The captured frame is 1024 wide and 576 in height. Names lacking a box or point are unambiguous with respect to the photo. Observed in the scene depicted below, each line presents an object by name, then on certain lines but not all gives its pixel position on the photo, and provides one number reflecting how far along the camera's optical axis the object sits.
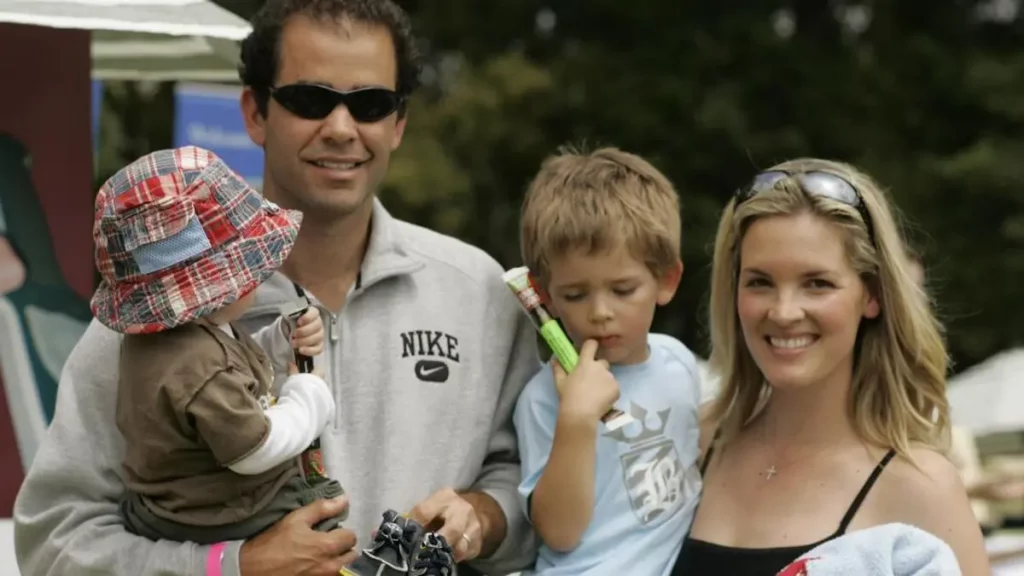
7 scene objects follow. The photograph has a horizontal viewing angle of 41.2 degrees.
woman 2.86
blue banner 7.87
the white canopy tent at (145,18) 3.62
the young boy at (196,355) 2.54
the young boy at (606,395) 2.89
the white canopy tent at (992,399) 7.80
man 2.87
